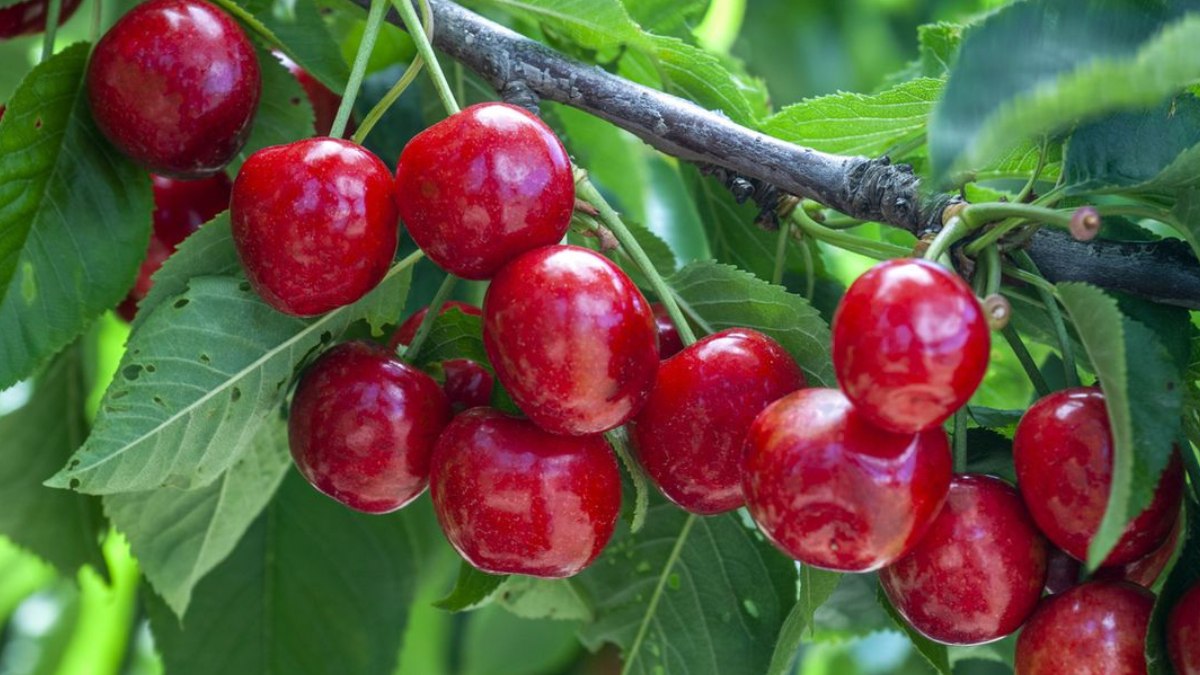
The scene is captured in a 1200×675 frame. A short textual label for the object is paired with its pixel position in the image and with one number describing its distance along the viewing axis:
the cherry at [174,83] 0.65
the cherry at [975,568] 0.60
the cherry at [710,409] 0.61
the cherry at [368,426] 0.62
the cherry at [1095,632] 0.59
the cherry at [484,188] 0.60
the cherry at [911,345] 0.57
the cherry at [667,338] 0.64
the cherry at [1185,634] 0.59
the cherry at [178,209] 0.71
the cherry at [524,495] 0.61
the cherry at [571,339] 0.60
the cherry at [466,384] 0.64
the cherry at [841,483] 0.58
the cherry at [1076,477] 0.59
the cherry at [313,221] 0.61
